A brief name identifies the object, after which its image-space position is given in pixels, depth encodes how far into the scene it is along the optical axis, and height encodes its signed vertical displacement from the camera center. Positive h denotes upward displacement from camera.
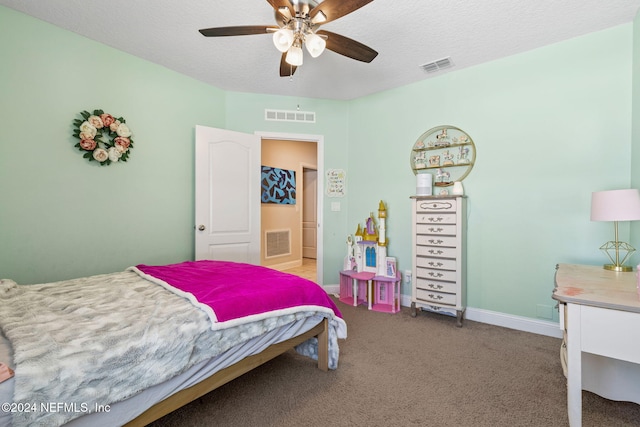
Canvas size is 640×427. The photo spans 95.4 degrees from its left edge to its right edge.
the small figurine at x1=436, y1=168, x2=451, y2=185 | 3.13 +0.38
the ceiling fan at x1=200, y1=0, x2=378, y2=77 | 1.70 +1.18
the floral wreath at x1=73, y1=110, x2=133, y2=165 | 2.47 +0.68
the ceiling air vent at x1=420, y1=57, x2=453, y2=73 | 2.91 +1.51
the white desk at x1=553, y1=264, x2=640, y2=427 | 1.22 -0.53
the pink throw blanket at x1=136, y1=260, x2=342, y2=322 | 1.46 -0.43
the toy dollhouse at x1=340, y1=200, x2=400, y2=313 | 3.31 -0.71
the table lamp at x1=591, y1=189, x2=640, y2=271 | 1.83 +0.03
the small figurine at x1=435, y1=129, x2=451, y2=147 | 3.15 +0.80
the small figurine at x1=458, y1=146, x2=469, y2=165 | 3.03 +0.60
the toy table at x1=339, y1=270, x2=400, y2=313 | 3.27 -0.92
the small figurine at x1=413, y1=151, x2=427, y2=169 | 3.30 +0.60
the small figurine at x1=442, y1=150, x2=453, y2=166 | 3.11 +0.58
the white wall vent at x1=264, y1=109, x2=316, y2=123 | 3.77 +1.27
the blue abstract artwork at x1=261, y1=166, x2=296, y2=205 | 5.11 +0.50
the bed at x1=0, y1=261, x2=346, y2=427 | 0.92 -0.50
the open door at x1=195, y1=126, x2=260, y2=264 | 3.22 +0.21
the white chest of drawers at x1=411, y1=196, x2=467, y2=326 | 2.79 -0.42
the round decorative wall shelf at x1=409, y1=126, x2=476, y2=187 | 3.04 +0.63
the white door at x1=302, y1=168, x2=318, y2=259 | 6.72 +0.04
